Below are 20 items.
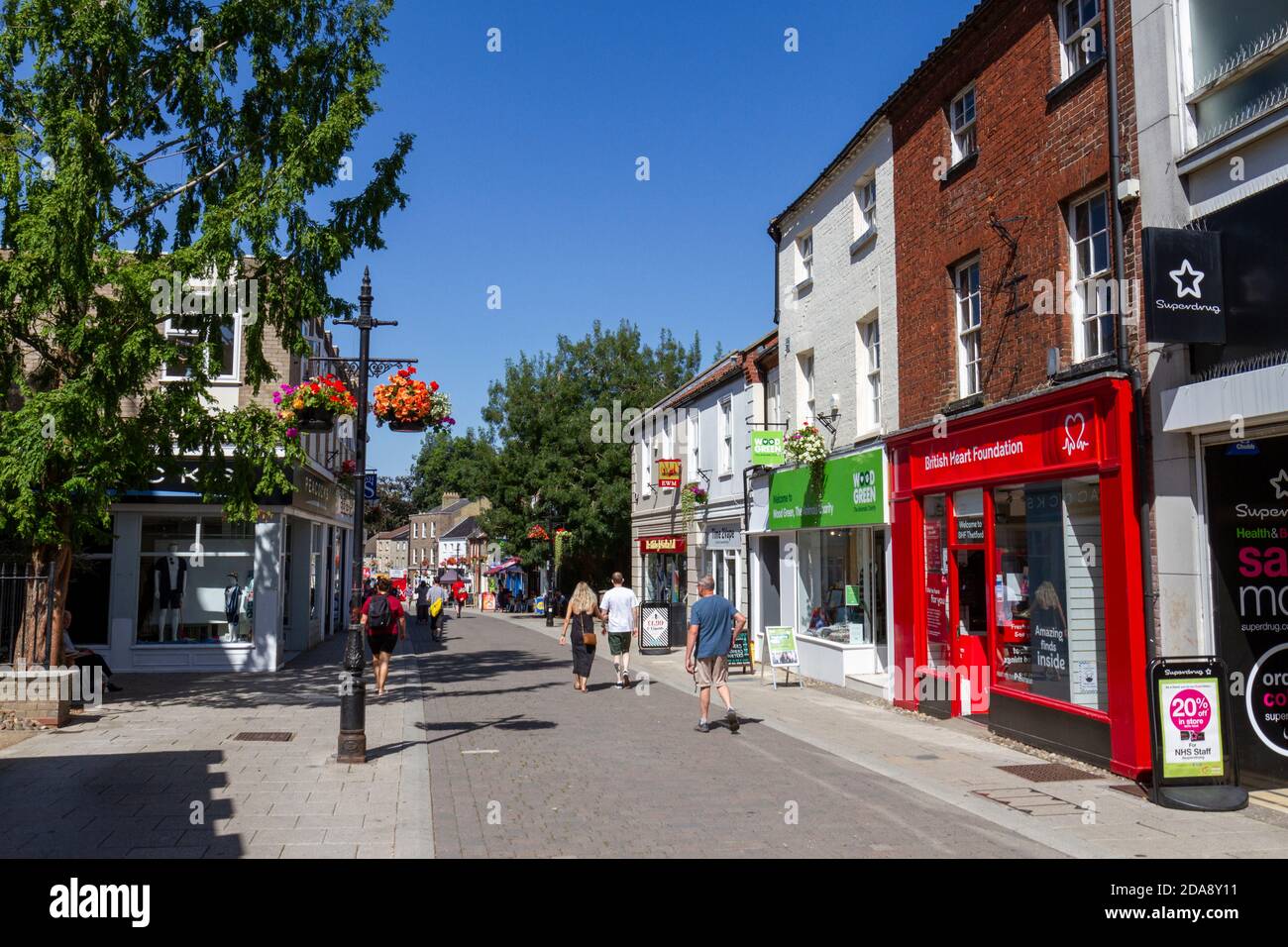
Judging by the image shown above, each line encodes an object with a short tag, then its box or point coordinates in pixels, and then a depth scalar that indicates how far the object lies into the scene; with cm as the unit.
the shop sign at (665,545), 2723
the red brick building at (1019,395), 1013
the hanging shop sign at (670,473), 2753
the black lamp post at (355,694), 1041
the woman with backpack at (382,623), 1561
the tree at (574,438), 4338
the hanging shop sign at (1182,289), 865
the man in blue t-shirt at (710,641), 1266
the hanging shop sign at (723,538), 2323
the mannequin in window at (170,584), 1939
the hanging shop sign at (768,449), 1925
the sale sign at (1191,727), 847
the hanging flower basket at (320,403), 1258
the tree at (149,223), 1239
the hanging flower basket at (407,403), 1213
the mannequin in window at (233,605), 1972
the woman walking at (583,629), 1728
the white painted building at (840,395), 1602
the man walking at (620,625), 1798
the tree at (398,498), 10199
